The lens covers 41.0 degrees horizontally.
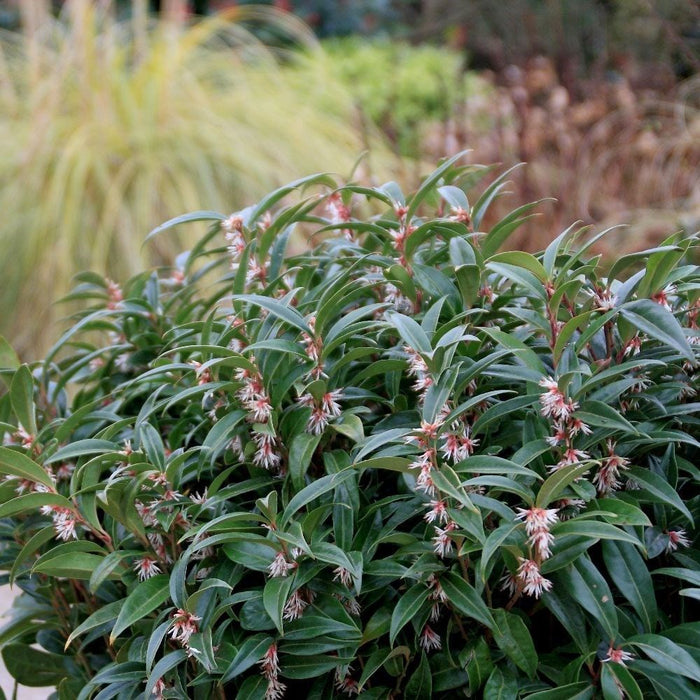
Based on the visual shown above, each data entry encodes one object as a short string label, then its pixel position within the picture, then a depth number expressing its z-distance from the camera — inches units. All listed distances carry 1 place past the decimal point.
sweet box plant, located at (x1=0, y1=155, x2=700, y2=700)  43.8
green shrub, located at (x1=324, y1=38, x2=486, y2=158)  276.7
